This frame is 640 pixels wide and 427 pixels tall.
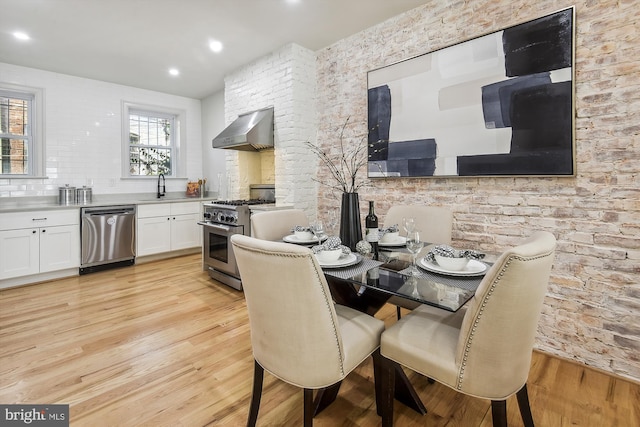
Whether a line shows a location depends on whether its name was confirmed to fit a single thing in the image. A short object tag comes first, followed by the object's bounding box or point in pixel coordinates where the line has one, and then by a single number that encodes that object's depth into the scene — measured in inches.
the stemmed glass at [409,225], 64.0
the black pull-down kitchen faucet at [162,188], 199.8
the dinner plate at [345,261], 58.3
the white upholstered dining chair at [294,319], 42.5
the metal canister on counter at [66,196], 161.4
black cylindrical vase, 73.2
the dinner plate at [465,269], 53.1
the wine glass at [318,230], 79.1
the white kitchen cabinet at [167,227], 174.9
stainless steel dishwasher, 156.3
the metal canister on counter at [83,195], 166.4
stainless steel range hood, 137.6
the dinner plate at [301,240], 80.4
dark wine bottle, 70.9
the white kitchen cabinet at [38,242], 134.6
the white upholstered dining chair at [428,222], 85.8
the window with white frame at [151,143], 195.3
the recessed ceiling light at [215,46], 131.9
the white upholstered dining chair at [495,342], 38.8
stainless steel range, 134.2
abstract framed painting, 78.2
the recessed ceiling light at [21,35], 122.3
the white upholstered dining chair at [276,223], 89.2
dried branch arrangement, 125.7
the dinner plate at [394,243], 77.0
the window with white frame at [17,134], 154.6
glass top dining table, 46.1
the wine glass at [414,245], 58.9
